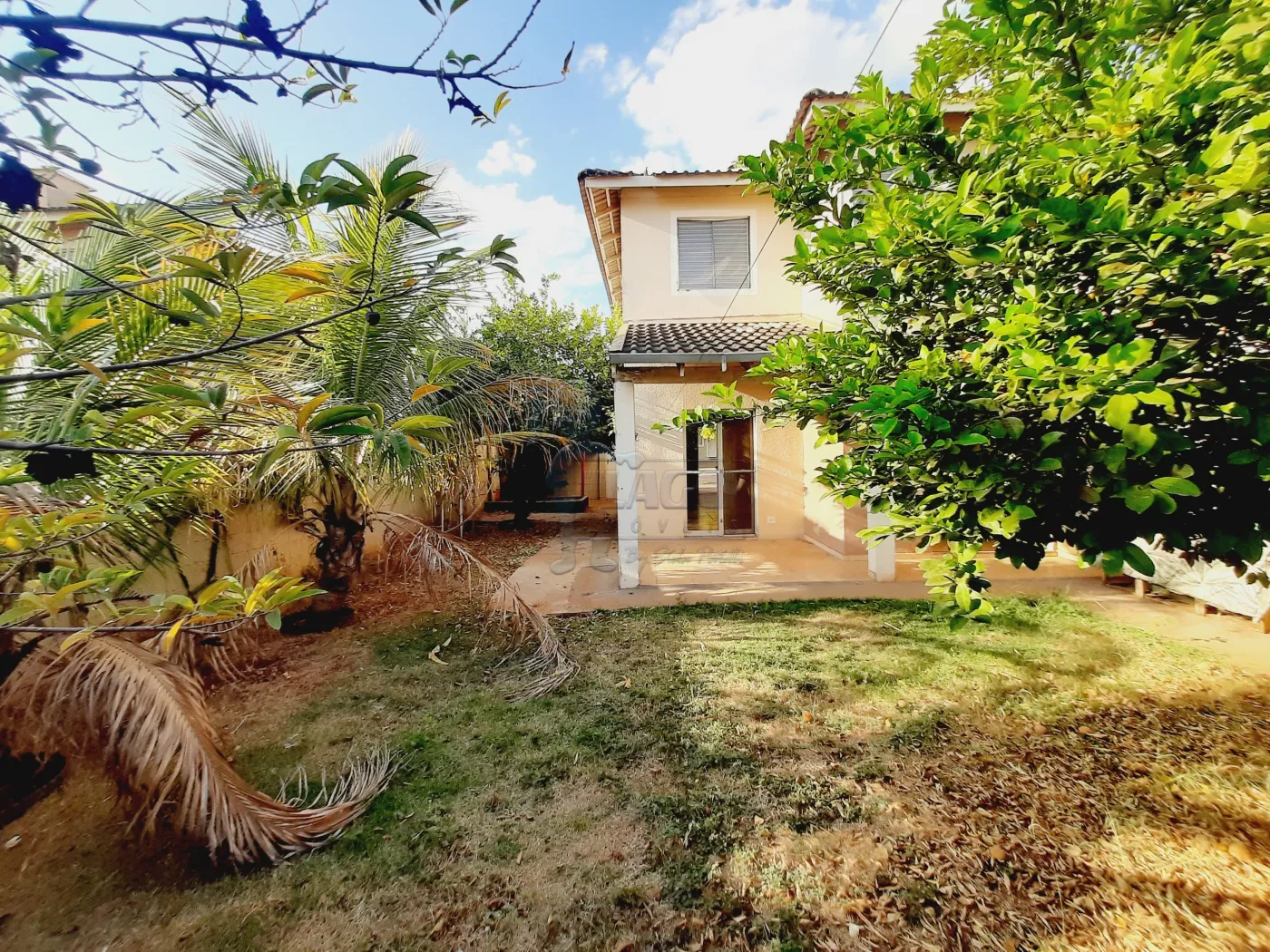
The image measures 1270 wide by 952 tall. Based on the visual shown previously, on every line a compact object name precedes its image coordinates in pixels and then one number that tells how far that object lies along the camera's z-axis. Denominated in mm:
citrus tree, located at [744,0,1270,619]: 1448
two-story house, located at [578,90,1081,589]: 8922
